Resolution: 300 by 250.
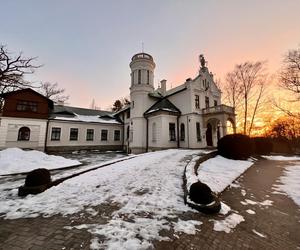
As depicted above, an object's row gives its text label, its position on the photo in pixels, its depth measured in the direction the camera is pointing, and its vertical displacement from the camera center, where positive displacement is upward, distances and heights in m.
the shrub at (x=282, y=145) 25.80 -0.20
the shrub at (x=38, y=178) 5.59 -1.18
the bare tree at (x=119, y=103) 46.20 +11.52
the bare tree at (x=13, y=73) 11.89 +5.51
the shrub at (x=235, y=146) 12.81 -0.15
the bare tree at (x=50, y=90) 33.00 +10.86
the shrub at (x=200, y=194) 4.39 -1.34
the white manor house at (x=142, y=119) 20.14 +3.32
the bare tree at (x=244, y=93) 26.99 +8.64
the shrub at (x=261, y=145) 18.22 -0.09
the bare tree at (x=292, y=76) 17.61 +7.41
